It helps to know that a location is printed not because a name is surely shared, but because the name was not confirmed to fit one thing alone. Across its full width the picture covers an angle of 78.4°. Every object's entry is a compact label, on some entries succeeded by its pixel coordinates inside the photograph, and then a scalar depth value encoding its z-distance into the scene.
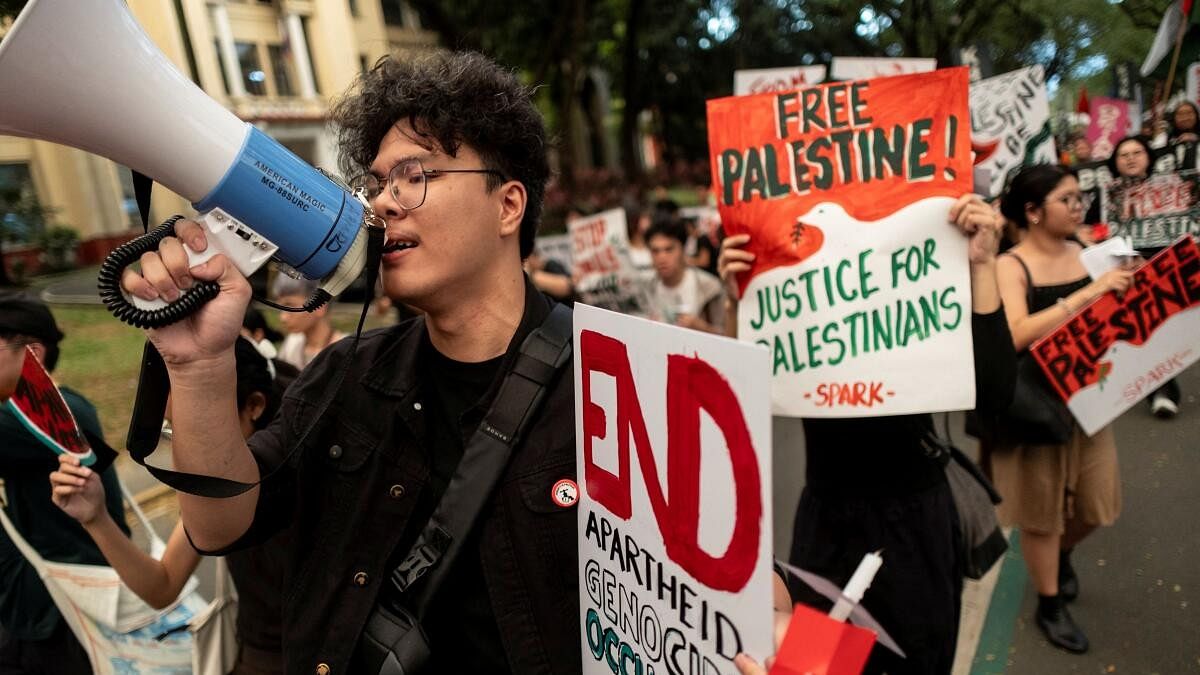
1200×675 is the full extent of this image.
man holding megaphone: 1.29
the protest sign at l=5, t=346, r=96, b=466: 1.88
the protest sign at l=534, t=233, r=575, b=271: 7.21
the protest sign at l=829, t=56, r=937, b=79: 4.45
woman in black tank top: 2.49
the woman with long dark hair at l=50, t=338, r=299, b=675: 1.80
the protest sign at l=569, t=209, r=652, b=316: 5.60
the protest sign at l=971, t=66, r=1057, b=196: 3.31
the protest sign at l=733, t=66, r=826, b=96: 4.92
